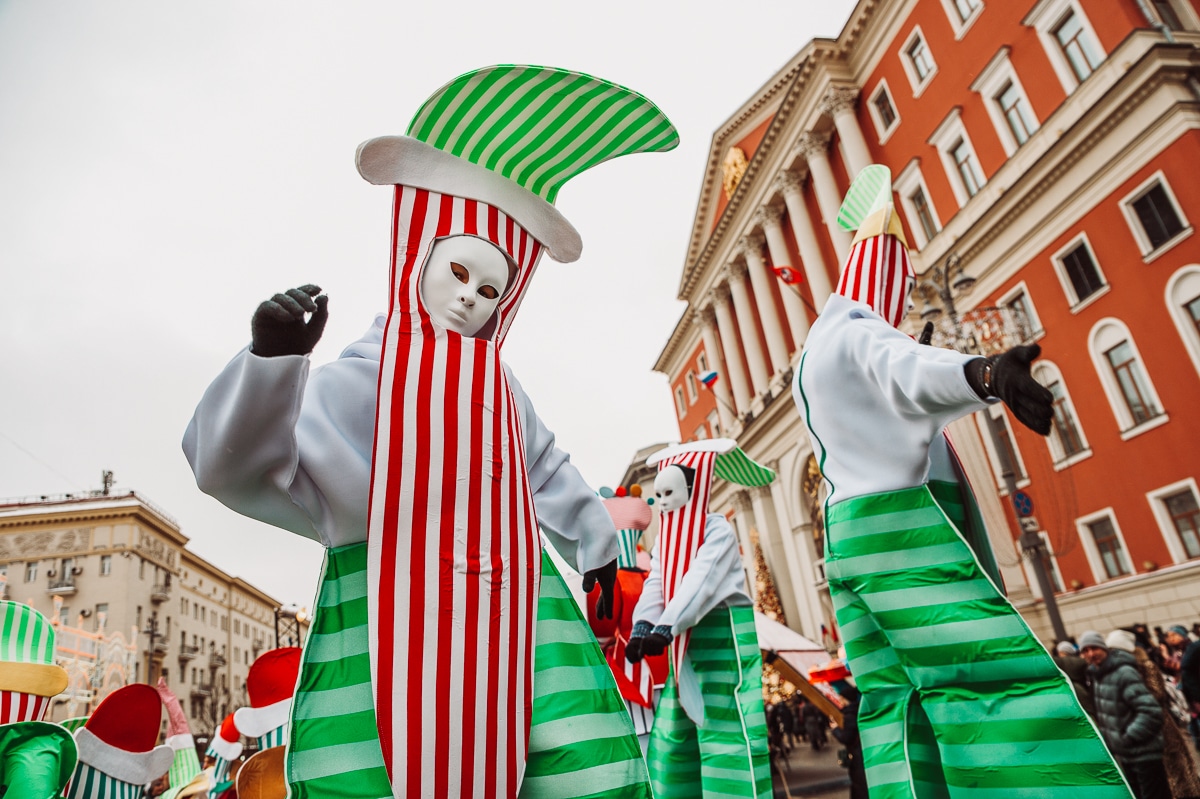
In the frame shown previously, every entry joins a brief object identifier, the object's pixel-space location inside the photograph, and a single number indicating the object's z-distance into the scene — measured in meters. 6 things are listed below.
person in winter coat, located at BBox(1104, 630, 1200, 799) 5.56
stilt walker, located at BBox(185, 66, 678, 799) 1.53
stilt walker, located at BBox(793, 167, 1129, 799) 2.01
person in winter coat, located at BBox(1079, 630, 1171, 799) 5.14
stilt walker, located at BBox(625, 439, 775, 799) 3.94
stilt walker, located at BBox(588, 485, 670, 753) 5.39
